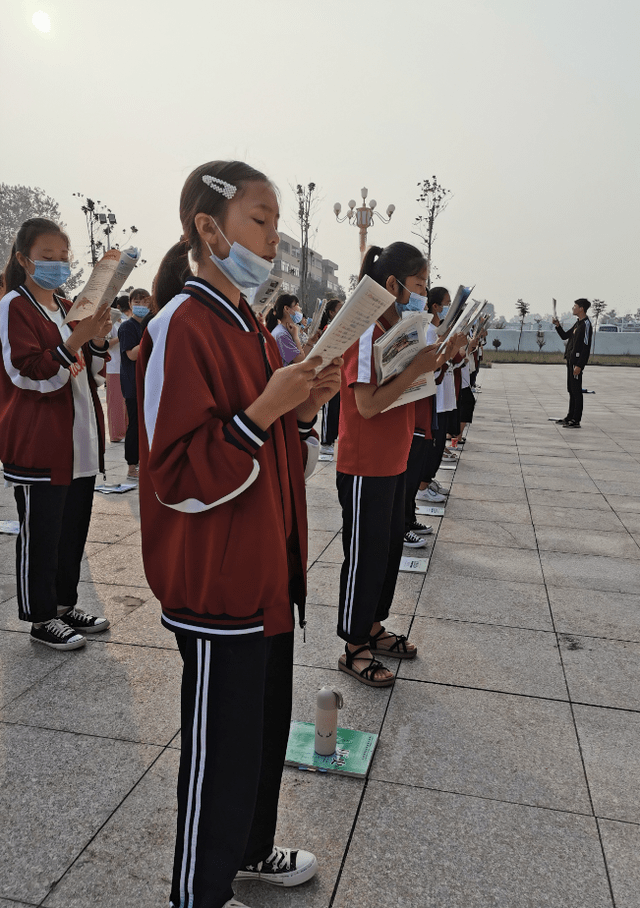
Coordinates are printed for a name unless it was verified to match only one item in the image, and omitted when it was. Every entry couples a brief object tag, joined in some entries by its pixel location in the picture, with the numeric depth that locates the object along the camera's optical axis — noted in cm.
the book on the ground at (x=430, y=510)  632
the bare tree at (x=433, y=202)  3447
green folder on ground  249
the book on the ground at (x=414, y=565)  473
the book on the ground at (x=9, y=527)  531
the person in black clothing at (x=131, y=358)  701
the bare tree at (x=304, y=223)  3475
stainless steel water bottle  251
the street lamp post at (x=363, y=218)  2030
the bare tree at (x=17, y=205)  5734
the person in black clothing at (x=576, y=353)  1233
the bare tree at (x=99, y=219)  2575
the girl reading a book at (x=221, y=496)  143
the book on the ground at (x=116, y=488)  690
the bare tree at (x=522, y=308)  6550
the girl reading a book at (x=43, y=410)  320
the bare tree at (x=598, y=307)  7004
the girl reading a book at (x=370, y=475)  304
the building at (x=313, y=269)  7956
